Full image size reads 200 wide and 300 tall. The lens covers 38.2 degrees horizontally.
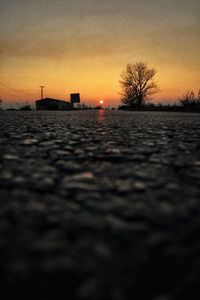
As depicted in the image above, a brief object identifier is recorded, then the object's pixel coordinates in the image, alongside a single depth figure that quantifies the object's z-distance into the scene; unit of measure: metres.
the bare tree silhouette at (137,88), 63.84
